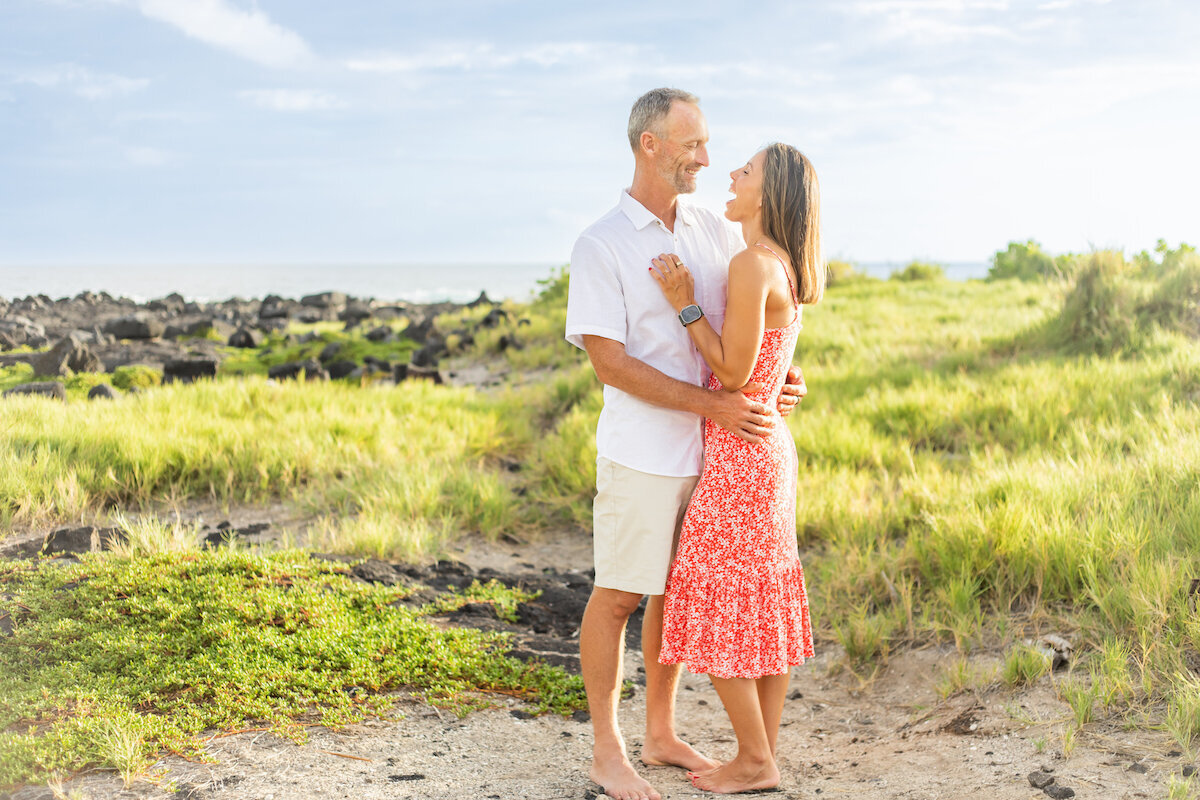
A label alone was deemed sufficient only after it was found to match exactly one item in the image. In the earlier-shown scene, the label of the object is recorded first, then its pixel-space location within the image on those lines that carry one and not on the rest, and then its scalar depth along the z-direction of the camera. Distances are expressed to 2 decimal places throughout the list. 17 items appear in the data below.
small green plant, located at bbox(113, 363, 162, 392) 11.49
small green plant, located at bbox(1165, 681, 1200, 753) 3.06
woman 3.13
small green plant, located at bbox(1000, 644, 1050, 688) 3.83
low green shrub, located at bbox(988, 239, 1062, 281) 23.12
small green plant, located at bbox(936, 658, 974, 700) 4.01
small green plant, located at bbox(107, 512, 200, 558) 4.82
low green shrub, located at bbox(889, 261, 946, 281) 23.55
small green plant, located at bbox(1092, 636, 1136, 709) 3.41
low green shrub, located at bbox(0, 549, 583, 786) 3.30
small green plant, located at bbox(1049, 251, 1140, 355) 10.05
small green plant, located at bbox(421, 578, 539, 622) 4.96
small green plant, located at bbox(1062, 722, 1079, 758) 3.21
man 3.19
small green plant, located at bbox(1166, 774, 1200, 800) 2.76
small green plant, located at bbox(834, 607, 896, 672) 4.61
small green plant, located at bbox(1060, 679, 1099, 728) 3.37
